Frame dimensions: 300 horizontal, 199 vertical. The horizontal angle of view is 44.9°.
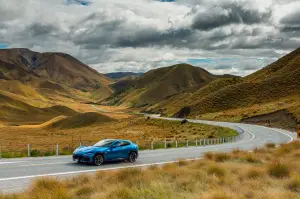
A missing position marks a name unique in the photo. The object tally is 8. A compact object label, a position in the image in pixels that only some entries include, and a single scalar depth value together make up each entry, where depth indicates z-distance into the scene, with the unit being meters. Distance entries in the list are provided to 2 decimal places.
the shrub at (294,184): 10.65
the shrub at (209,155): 18.95
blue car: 17.75
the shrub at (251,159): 17.92
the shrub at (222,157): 18.40
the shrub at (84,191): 9.76
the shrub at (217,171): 12.88
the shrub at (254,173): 12.49
